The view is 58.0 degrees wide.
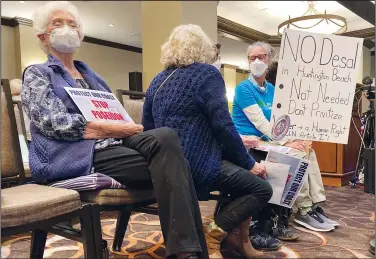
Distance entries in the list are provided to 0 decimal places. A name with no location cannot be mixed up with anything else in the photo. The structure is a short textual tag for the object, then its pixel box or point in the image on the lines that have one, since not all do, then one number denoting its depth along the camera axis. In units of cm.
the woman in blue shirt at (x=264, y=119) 152
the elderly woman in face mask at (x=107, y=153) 90
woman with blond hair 116
